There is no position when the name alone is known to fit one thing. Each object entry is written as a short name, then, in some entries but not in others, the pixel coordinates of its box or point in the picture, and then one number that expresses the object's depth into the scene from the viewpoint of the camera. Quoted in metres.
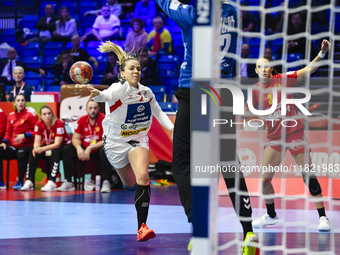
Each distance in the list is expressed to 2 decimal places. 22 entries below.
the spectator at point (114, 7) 23.63
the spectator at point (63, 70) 20.58
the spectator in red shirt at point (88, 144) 14.57
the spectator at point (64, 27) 23.28
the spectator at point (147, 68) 19.30
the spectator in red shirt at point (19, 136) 15.22
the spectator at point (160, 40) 21.37
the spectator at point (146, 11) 23.20
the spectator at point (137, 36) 21.25
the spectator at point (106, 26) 22.75
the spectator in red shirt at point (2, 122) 15.63
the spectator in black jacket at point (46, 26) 23.97
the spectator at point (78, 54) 20.91
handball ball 8.93
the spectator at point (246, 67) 17.31
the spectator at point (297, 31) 18.34
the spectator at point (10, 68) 21.31
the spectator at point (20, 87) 17.19
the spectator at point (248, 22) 19.37
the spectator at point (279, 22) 19.19
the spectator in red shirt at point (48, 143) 14.78
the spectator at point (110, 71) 19.36
